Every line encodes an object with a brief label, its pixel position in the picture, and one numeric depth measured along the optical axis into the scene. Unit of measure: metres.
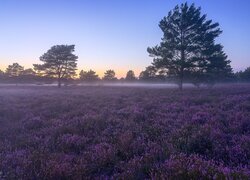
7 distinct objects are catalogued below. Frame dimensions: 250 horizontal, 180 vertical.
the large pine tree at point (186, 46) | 19.14
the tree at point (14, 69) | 58.33
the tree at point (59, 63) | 34.99
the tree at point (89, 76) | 62.34
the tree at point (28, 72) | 58.18
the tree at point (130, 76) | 87.03
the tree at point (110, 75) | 80.65
